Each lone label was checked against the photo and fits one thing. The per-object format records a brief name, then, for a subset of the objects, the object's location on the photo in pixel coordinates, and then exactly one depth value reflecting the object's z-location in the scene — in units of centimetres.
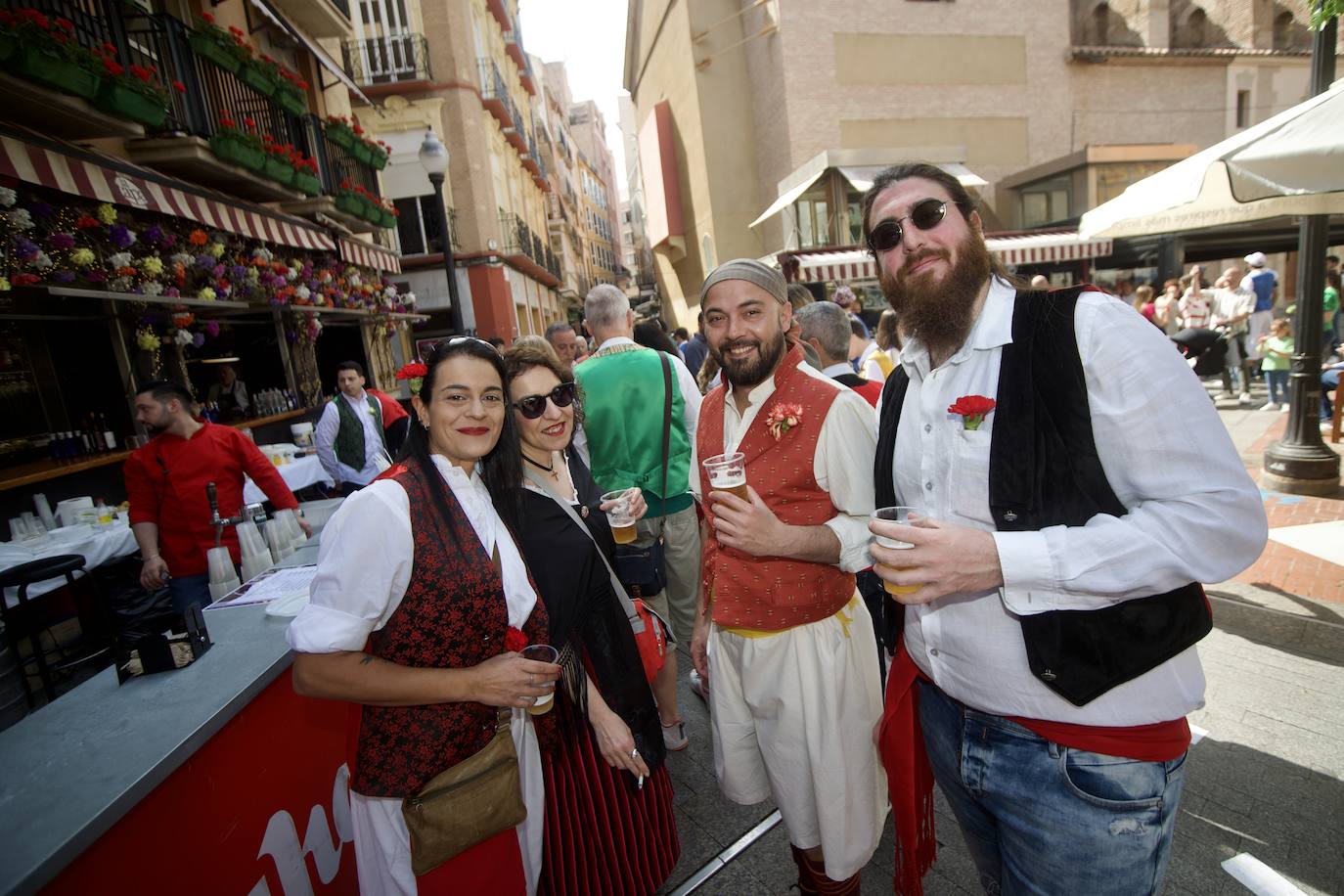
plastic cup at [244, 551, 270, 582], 327
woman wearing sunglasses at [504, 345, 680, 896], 205
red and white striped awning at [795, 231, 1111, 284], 1416
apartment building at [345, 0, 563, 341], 1770
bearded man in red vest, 198
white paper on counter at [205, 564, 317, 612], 266
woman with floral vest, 157
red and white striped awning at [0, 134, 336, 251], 469
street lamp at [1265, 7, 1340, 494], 537
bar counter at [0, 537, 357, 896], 138
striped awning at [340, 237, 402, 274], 1115
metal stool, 394
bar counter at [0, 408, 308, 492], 560
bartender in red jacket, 389
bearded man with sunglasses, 116
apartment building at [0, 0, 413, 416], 499
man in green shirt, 382
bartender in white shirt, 638
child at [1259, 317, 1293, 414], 814
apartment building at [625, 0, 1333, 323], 1809
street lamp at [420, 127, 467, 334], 781
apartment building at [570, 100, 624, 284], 5925
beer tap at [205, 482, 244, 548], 324
